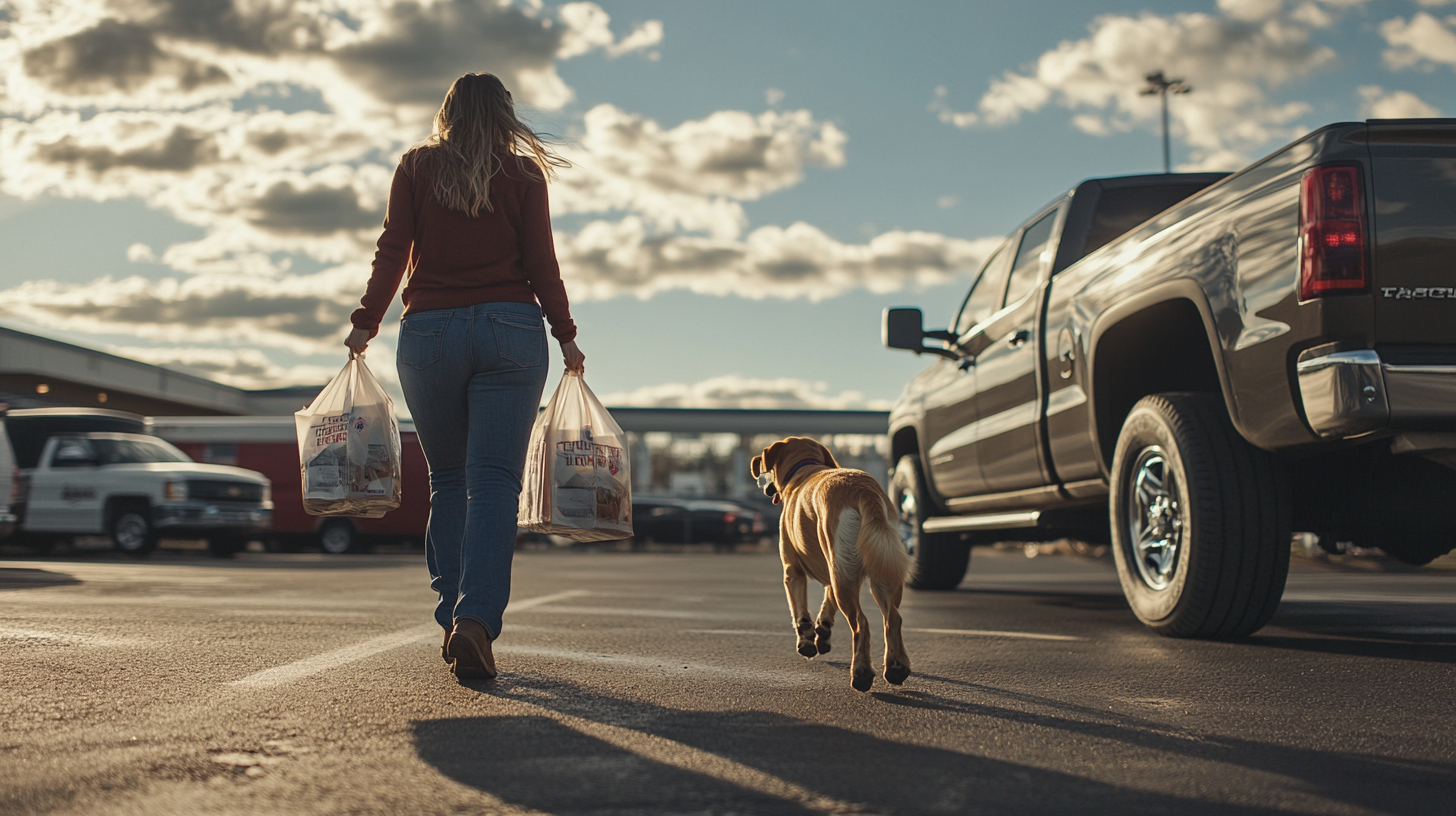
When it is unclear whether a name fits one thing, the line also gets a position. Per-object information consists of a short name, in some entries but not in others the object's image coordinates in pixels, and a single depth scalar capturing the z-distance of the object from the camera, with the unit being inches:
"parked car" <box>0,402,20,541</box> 499.8
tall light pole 1209.4
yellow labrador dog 140.9
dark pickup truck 142.6
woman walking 150.8
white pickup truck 655.1
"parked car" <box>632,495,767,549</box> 1047.6
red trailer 889.5
